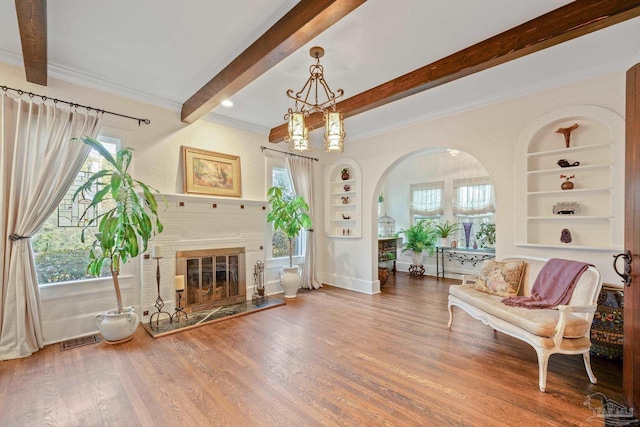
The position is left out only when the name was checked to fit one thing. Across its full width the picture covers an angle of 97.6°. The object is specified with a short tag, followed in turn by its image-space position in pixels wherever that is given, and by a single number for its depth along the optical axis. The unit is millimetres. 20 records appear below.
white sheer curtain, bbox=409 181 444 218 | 6977
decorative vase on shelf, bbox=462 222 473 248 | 6363
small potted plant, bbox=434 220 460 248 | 6637
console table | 5945
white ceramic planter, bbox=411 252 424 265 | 6986
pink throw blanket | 2562
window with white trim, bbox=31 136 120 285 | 3109
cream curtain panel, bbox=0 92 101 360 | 2773
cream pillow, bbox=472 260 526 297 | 3112
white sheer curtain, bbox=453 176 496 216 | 6176
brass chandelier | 2518
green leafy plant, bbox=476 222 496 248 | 6164
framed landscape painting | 4137
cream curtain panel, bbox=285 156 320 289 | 5438
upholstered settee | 2232
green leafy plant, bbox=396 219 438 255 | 6793
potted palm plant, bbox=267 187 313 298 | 4875
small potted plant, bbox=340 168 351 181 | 5731
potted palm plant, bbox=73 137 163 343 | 2994
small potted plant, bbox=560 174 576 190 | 3342
